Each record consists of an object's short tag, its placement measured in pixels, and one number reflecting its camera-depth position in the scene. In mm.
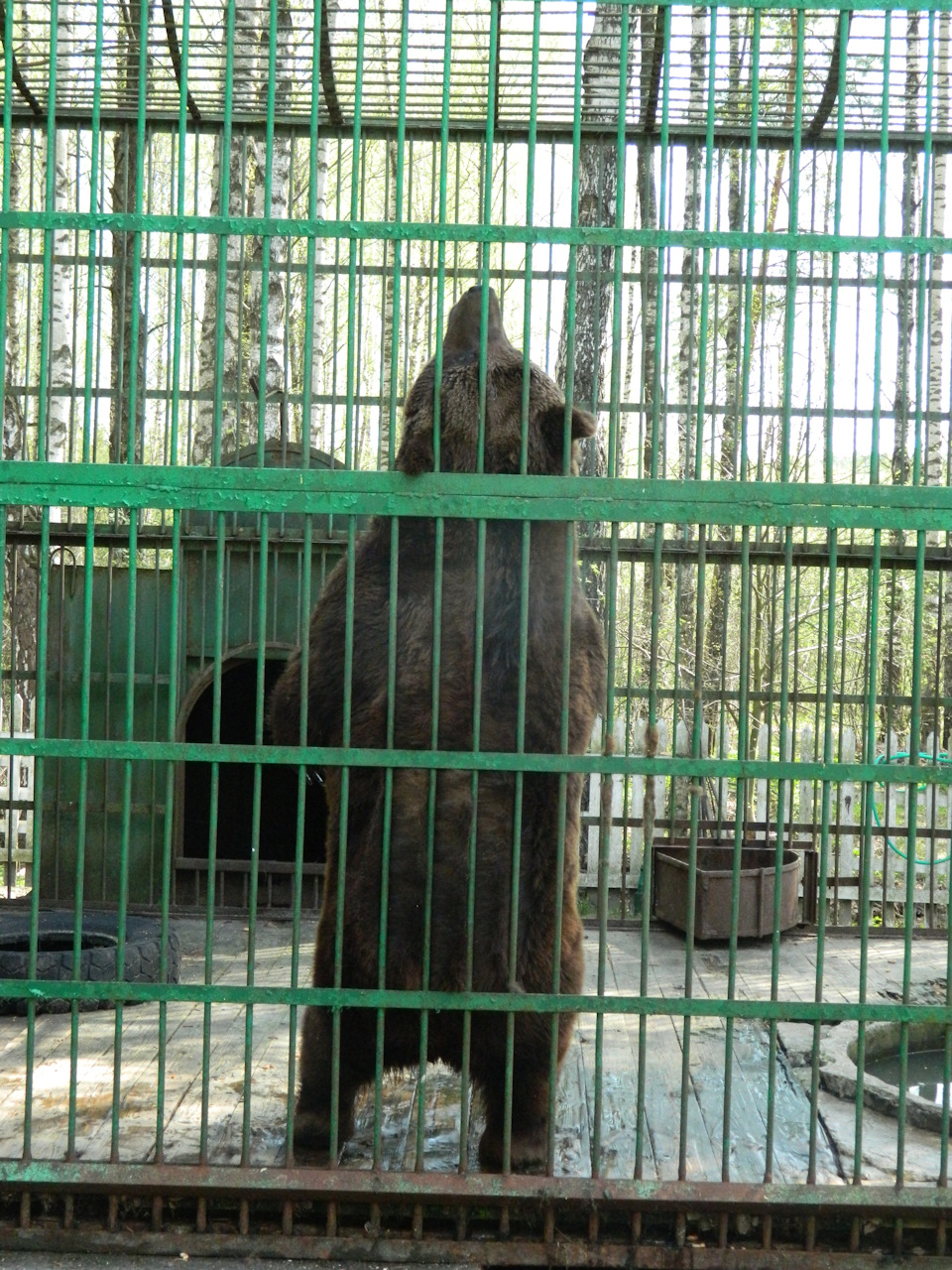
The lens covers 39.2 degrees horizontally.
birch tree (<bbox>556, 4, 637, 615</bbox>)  9398
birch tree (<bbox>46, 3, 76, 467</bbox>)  14352
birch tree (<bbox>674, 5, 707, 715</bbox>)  8969
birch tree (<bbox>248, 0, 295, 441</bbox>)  12789
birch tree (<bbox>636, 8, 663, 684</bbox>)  6948
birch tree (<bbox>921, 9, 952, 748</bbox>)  9602
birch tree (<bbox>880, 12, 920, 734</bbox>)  8367
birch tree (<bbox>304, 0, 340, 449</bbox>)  14172
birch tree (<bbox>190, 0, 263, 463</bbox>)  12650
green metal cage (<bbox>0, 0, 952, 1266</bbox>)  3889
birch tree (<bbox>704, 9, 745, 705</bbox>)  14070
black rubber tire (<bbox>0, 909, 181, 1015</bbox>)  5949
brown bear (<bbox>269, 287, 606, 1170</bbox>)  4198
